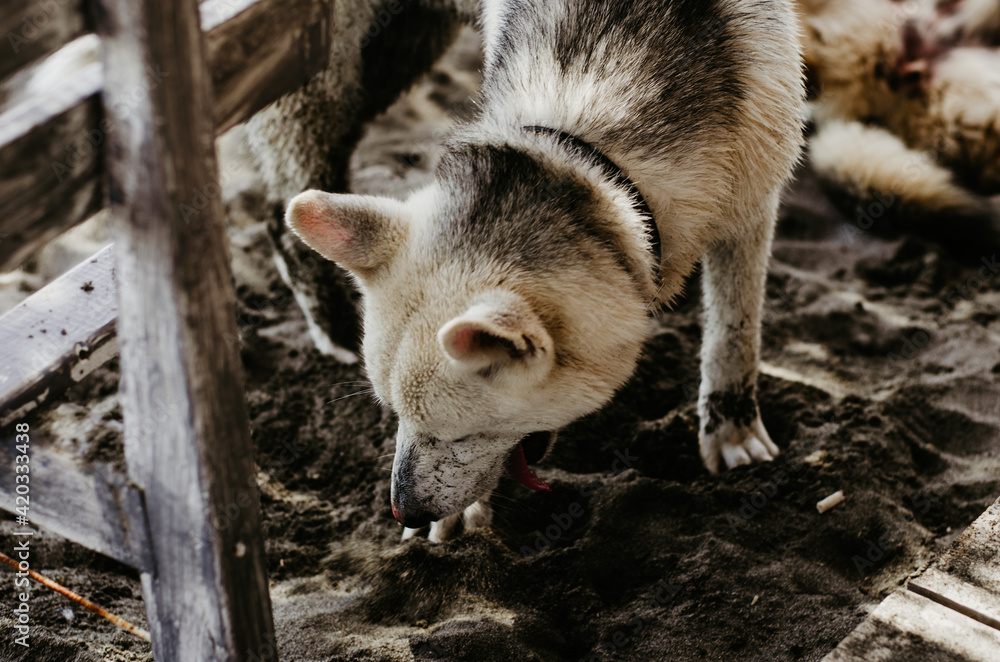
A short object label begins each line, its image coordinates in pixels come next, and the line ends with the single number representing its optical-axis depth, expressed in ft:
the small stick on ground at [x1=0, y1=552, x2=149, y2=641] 4.69
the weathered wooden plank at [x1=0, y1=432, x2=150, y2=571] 4.04
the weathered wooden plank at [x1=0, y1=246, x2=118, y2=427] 4.20
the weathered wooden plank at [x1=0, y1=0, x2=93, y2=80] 3.79
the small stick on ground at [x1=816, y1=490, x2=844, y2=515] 4.98
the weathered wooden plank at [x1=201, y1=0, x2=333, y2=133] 3.95
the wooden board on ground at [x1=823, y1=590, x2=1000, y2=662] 4.34
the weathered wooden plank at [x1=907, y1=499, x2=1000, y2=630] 4.43
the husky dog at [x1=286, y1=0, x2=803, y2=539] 4.42
